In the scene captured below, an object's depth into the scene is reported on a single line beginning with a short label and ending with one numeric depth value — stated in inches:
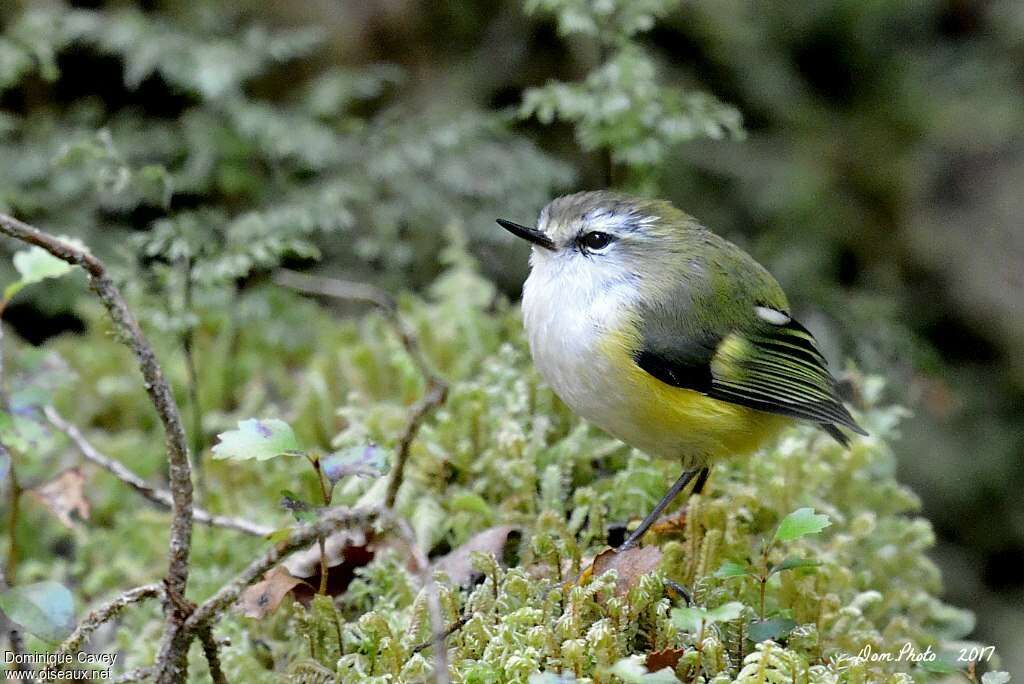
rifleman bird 212.1
